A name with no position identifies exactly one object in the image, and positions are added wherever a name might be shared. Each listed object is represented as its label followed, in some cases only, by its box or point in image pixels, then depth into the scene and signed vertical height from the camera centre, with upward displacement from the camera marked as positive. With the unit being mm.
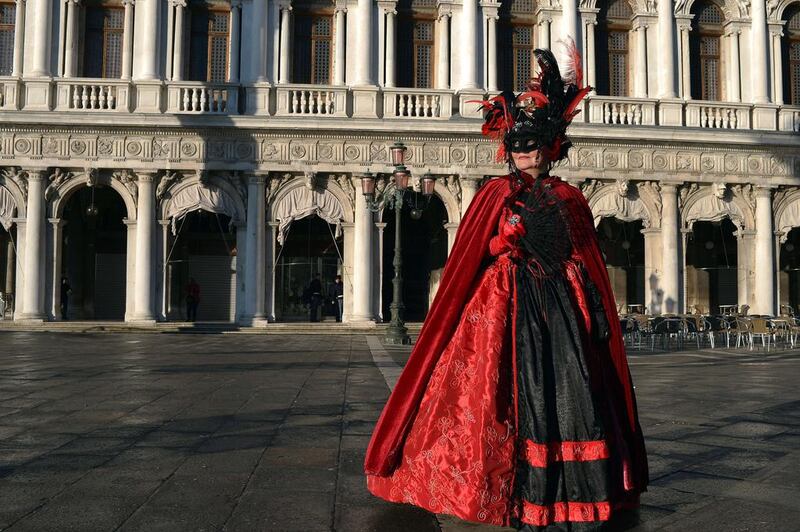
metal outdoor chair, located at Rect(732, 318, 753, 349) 14983 -423
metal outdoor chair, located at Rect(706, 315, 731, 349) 15938 -471
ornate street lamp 14711 +1729
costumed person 2871 -284
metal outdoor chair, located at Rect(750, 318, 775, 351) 14859 -451
